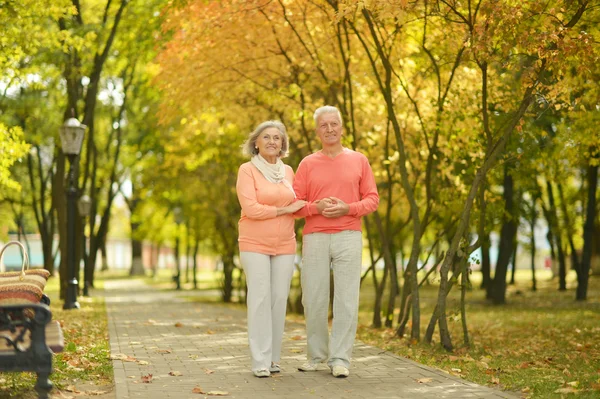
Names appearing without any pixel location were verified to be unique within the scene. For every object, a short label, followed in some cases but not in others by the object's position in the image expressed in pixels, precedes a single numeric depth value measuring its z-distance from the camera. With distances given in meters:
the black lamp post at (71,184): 30.18
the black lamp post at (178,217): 56.75
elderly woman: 12.97
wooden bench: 9.52
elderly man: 13.17
